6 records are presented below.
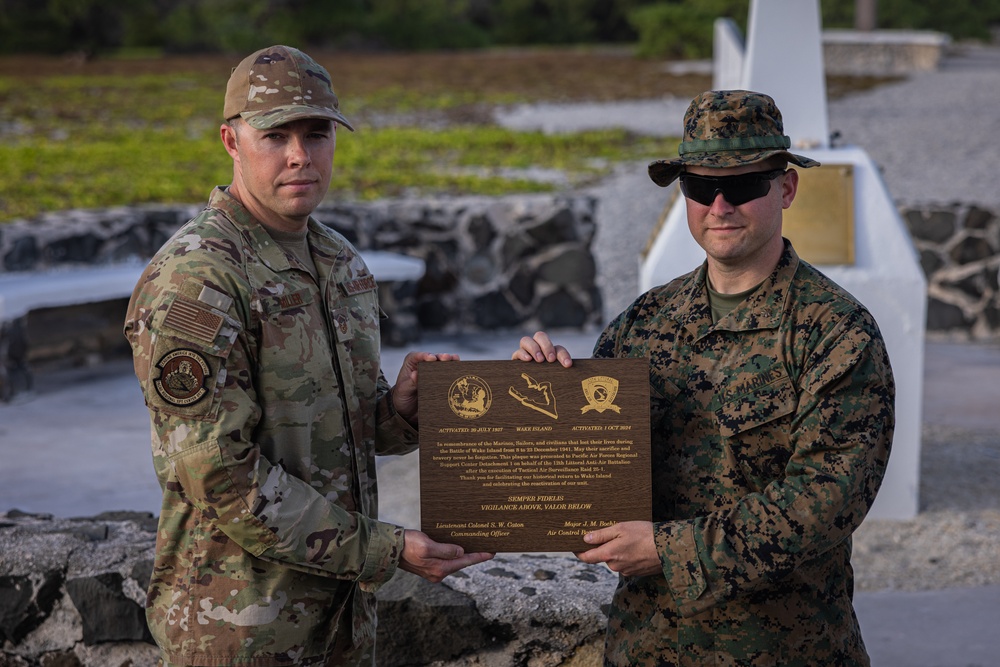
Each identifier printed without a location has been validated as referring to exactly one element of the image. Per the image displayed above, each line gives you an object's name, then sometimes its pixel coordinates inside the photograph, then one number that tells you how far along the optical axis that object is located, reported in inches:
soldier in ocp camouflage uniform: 84.6
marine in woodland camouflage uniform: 86.3
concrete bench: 275.1
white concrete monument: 209.2
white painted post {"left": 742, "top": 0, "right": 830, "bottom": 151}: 232.5
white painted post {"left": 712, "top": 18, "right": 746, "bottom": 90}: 452.1
